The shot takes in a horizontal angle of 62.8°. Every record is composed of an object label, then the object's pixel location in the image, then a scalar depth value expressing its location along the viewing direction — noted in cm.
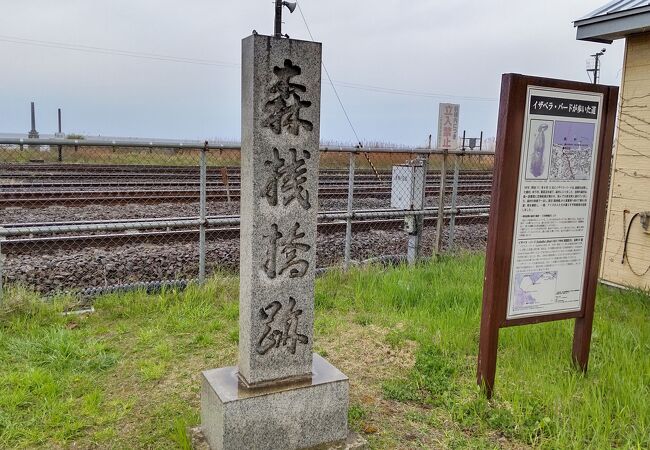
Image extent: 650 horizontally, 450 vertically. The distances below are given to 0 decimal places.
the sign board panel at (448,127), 956
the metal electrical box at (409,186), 791
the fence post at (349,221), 690
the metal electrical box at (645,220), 646
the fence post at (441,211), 775
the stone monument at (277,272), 306
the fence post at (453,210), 801
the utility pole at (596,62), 3080
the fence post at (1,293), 510
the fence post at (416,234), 789
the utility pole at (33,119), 3887
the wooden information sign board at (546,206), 372
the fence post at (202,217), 575
